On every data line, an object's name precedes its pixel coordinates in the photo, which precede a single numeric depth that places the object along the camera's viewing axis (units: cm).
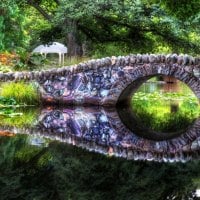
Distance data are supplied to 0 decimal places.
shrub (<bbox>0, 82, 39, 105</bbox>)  1745
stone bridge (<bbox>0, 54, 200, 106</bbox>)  1702
